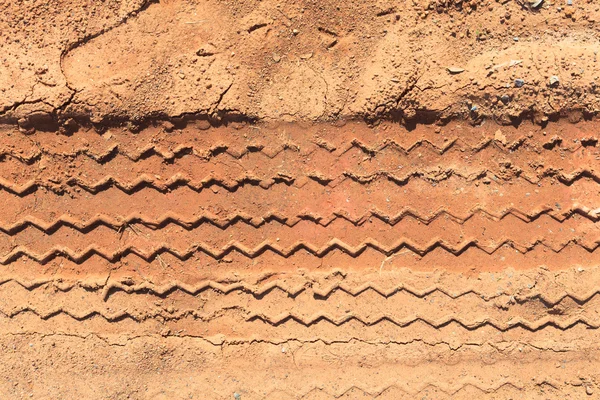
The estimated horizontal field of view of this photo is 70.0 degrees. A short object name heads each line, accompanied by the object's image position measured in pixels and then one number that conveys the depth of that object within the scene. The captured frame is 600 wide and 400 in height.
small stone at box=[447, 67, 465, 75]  2.84
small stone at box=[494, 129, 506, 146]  2.92
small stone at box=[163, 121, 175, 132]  2.96
